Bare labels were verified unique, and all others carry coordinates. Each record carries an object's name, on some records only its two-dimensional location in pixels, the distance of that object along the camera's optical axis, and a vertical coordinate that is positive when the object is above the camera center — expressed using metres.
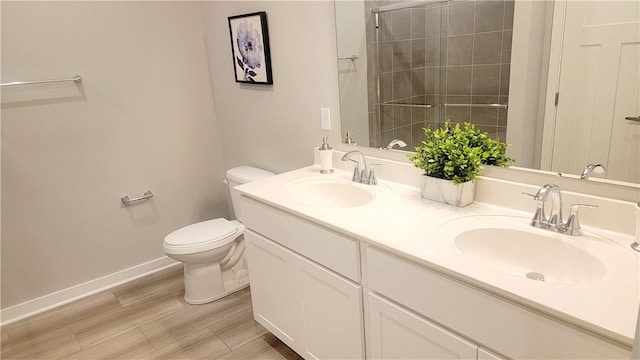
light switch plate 2.29 -0.25
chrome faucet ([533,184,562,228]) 1.38 -0.45
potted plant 1.60 -0.36
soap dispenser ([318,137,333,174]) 2.19 -0.43
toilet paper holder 2.91 -0.76
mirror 1.30 -0.06
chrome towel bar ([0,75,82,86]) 2.41 +0.04
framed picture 2.51 +0.16
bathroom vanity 1.03 -0.61
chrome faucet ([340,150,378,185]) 2.02 -0.47
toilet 2.52 -1.01
